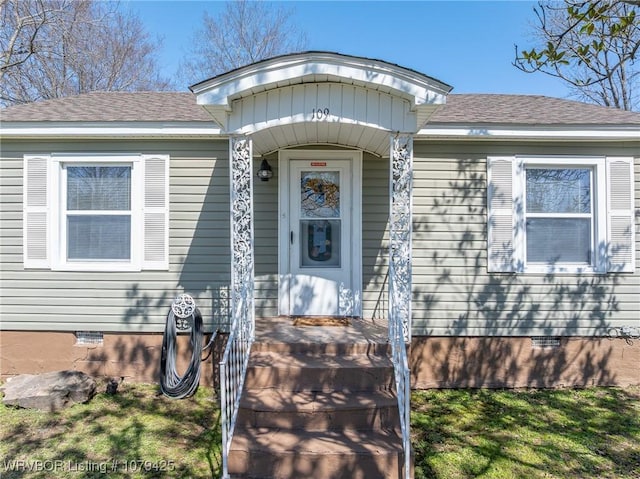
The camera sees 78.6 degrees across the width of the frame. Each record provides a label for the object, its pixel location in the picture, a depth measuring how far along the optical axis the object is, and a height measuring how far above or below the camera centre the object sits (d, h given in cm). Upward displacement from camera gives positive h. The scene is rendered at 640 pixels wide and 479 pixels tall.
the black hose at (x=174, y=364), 434 -135
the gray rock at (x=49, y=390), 410 -157
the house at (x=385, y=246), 482 -1
